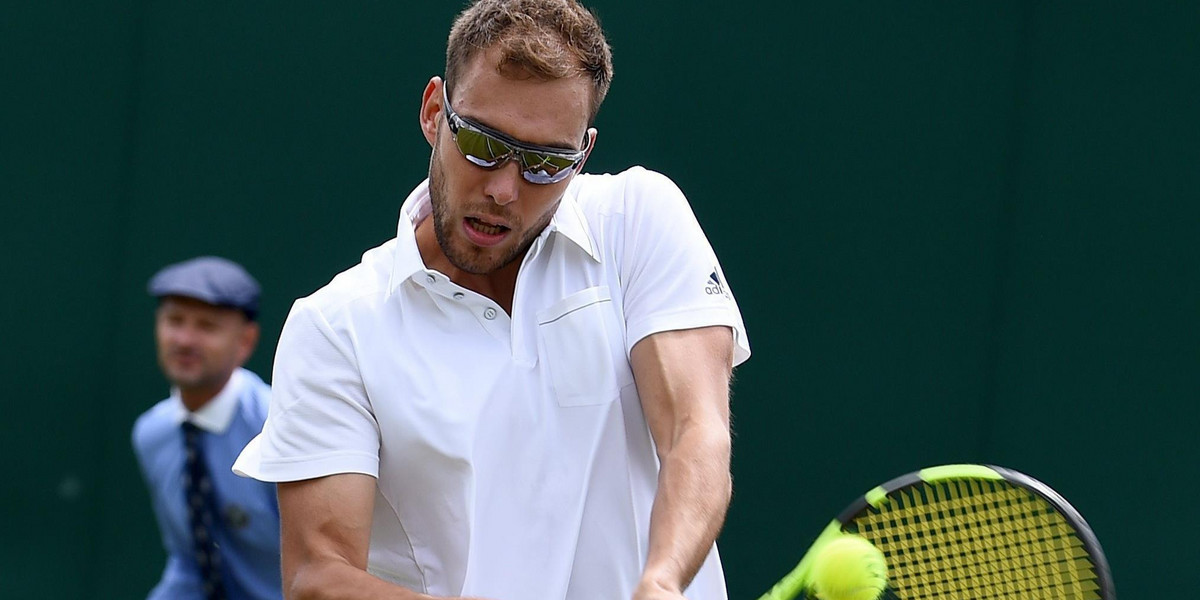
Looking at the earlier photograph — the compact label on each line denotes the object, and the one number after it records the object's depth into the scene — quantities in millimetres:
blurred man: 7012
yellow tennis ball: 4473
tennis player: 4293
